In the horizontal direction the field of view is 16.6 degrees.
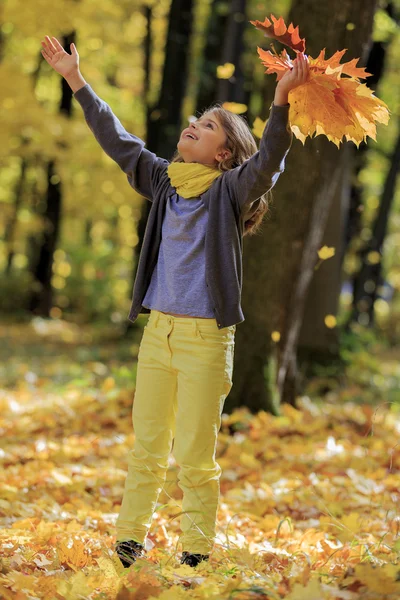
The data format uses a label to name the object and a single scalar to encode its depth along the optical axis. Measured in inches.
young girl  211.6
